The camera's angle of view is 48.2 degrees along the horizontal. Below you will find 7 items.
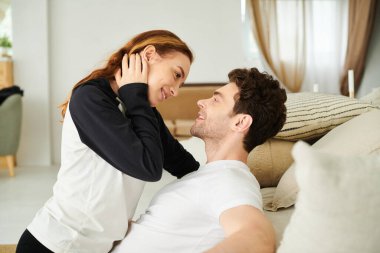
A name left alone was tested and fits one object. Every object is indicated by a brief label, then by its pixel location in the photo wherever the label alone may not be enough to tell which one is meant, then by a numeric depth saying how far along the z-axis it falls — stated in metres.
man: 0.78
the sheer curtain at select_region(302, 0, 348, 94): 5.03
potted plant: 4.59
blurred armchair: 3.94
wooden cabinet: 4.56
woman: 0.88
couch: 0.64
